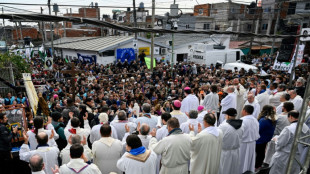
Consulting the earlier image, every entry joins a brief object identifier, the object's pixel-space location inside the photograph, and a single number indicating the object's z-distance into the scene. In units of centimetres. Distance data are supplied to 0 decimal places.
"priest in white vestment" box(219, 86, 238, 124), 684
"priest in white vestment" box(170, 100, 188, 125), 514
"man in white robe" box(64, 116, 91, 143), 410
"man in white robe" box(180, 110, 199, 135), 462
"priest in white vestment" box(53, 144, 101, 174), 279
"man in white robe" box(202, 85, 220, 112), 712
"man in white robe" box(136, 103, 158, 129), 489
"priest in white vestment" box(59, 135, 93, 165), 358
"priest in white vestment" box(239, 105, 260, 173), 454
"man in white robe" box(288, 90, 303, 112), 642
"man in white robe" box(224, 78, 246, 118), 782
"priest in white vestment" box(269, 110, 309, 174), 410
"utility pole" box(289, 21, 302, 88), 935
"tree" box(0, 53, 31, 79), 1090
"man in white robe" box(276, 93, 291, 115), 596
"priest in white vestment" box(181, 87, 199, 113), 710
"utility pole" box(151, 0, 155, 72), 1355
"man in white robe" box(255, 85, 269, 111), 734
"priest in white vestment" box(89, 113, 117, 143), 441
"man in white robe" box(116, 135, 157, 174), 307
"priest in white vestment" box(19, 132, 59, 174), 344
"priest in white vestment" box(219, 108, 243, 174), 423
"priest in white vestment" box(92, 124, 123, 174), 361
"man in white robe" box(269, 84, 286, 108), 730
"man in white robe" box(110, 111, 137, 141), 460
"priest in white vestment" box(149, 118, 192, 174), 351
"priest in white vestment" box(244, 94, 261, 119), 617
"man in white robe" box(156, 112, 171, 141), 437
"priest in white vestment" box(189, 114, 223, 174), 389
